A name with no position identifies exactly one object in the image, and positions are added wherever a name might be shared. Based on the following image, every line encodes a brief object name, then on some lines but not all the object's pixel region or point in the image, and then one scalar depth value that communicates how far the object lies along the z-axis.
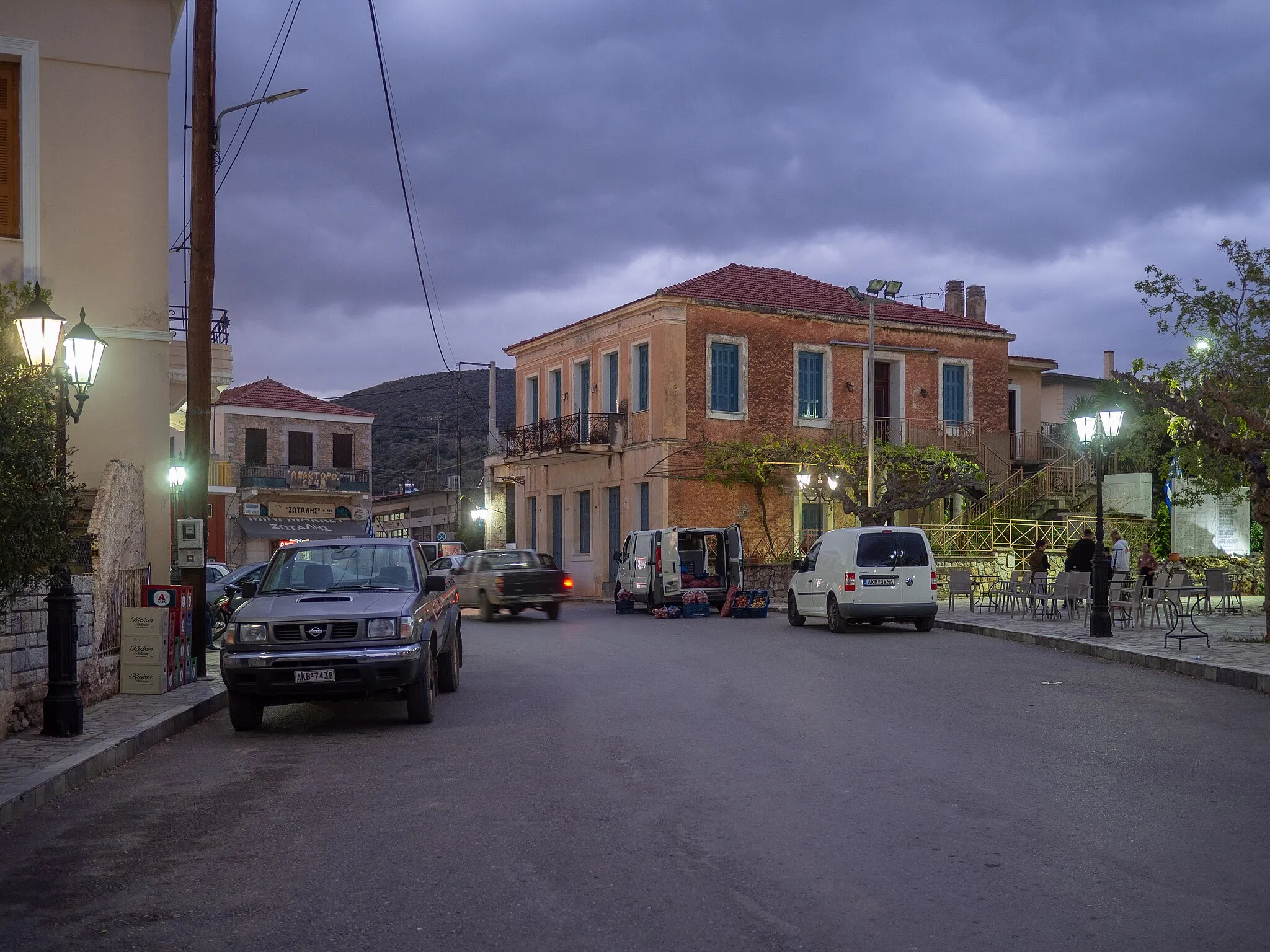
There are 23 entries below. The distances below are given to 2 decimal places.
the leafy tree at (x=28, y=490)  8.20
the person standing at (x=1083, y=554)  24.84
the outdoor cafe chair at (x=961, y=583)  26.94
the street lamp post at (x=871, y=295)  31.67
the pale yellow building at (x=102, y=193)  15.78
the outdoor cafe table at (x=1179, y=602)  18.78
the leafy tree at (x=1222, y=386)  17.86
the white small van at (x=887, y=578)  22.78
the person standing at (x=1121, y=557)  26.59
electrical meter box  14.80
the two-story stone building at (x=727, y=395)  38.38
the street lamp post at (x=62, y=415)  10.22
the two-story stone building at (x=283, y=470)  58.47
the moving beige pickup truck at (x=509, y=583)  27.42
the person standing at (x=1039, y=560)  27.20
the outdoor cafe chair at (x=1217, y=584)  22.20
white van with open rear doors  29.25
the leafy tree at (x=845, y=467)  36.28
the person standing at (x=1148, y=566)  27.39
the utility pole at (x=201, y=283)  14.88
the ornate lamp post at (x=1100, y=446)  20.00
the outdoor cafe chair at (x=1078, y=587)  23.92
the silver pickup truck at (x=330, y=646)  10.88
